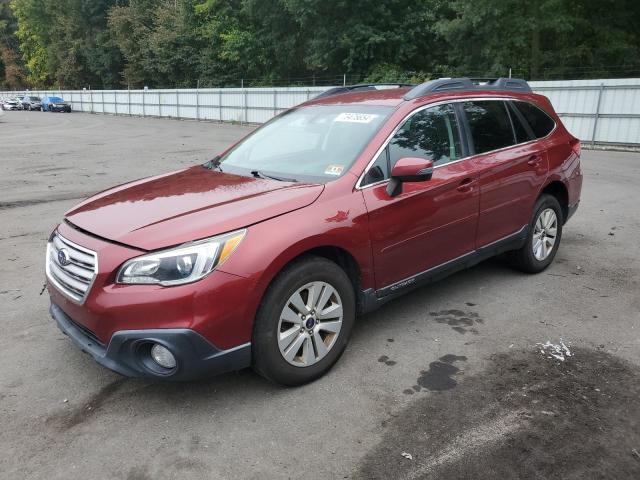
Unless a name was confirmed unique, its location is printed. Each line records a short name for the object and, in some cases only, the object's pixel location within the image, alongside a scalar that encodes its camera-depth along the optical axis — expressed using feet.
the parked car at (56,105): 159.33
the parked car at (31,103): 176.86
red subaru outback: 9.39
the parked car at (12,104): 186.03
